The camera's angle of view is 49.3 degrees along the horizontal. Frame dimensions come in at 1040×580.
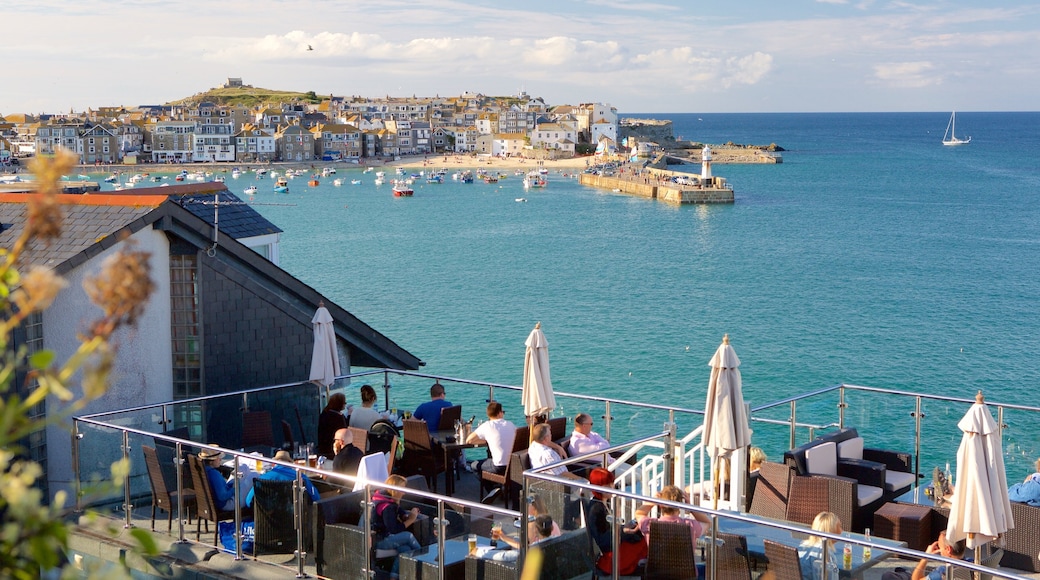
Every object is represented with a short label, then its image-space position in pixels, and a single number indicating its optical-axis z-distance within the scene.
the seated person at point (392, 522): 8.27
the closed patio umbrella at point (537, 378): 11.60
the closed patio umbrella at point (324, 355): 12.44
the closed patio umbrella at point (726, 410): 9.79
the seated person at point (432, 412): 12.33
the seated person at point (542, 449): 9.66
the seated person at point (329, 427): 11.80
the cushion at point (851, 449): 10.96
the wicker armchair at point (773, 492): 10.09
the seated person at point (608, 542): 7.81
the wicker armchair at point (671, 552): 7.61
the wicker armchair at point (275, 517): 8.84
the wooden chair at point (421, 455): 11.29
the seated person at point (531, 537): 7.85
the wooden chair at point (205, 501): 9.21
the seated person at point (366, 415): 11.88
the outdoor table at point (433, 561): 8.03
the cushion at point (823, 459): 10.43
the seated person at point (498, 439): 10.71
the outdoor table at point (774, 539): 6.75
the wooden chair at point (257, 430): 11.76
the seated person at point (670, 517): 7.43
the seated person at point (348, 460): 10.01
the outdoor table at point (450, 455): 11.25
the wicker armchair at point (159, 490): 9.54
